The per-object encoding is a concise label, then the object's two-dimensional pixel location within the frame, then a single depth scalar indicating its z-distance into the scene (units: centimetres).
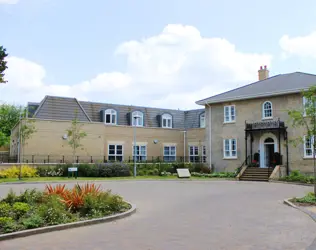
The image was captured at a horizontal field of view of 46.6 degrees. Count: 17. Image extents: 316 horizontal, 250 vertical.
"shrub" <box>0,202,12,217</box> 922
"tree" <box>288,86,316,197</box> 1463
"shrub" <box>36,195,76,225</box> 905
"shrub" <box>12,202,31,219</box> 945
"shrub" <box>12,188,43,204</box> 1118
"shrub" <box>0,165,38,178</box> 2806
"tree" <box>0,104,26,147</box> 5178
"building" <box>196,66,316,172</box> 2836
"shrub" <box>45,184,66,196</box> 1150
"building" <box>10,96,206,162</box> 3338
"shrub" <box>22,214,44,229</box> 847
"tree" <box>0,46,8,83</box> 795
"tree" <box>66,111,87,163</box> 3108
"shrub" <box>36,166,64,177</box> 2966
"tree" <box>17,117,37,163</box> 2769
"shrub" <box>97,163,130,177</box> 3056
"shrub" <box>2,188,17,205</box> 1105
